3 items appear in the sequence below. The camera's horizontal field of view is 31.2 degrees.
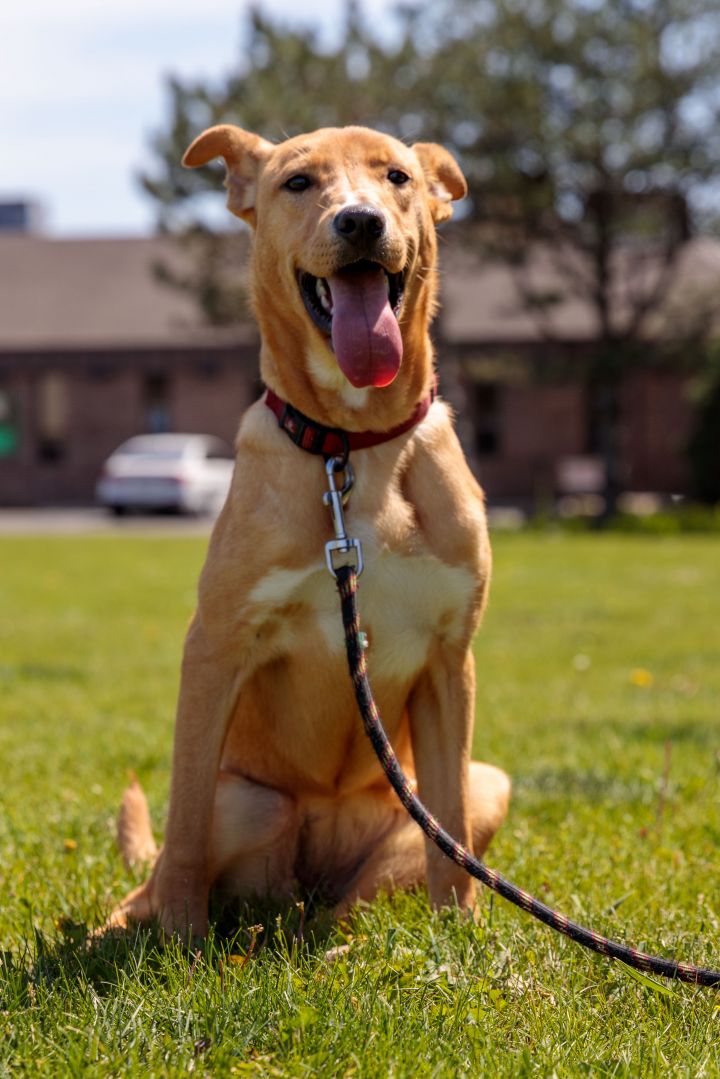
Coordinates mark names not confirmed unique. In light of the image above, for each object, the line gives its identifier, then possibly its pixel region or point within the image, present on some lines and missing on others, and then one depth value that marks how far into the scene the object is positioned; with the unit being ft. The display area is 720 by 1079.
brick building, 106.01
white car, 90.17
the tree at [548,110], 72.59
